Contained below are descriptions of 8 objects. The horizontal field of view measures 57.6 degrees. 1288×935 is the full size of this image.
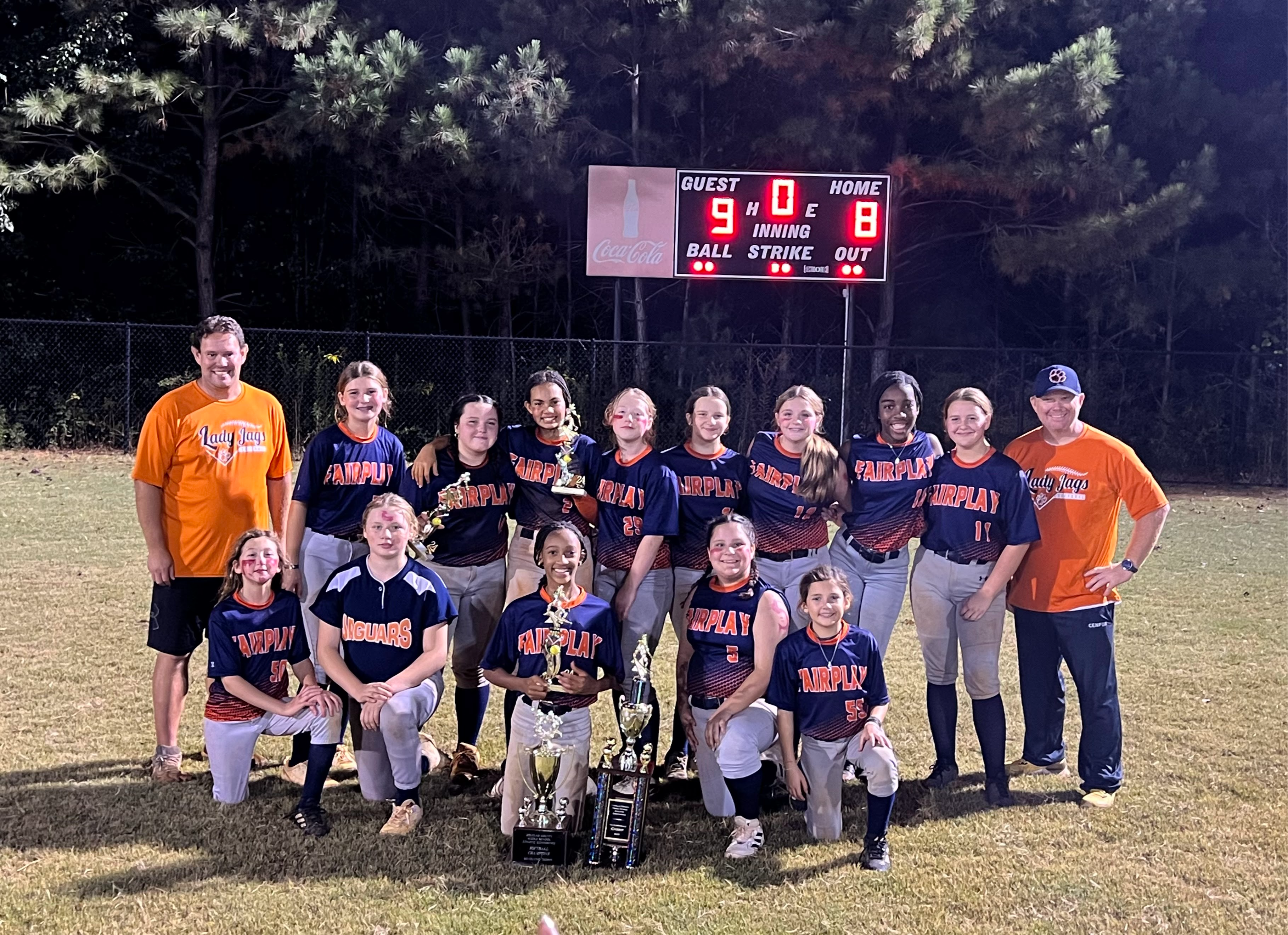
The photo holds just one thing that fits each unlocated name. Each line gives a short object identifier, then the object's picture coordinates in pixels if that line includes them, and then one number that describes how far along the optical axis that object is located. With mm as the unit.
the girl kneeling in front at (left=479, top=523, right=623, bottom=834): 4340
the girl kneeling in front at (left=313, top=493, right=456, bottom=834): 4457
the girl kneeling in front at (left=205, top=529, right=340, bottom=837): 4566
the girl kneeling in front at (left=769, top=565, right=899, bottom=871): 4387
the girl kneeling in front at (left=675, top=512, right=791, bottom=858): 4367
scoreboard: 16250
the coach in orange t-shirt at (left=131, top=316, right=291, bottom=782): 4824
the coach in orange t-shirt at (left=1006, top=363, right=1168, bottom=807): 4906
